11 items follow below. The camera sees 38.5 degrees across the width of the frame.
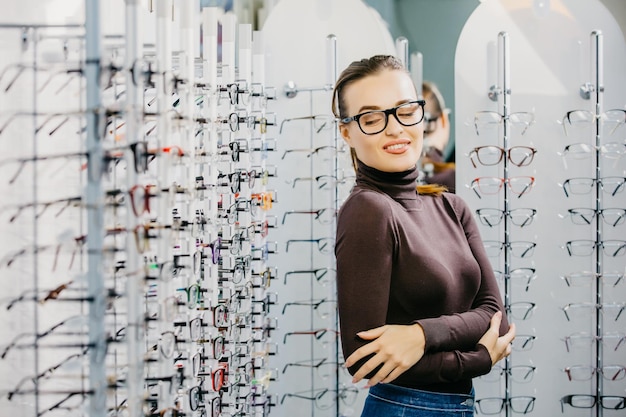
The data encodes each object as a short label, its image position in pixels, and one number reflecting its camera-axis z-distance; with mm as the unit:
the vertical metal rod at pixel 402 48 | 4238
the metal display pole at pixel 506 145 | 4152
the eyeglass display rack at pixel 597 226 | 4176
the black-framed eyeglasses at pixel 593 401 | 4289
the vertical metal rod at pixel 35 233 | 2098
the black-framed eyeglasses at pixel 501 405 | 4305
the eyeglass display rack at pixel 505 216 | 4172
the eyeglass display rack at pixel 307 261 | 4254
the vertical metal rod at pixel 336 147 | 4020
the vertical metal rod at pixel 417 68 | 5017
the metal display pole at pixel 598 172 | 4160
